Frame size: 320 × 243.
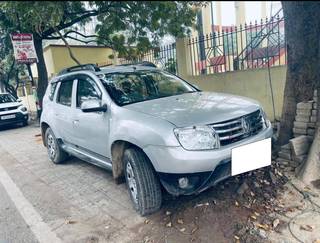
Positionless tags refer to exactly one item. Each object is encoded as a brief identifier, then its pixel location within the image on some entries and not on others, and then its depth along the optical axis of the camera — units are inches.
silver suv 88.1
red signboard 315.0
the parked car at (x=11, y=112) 355.1
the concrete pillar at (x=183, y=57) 234.7
